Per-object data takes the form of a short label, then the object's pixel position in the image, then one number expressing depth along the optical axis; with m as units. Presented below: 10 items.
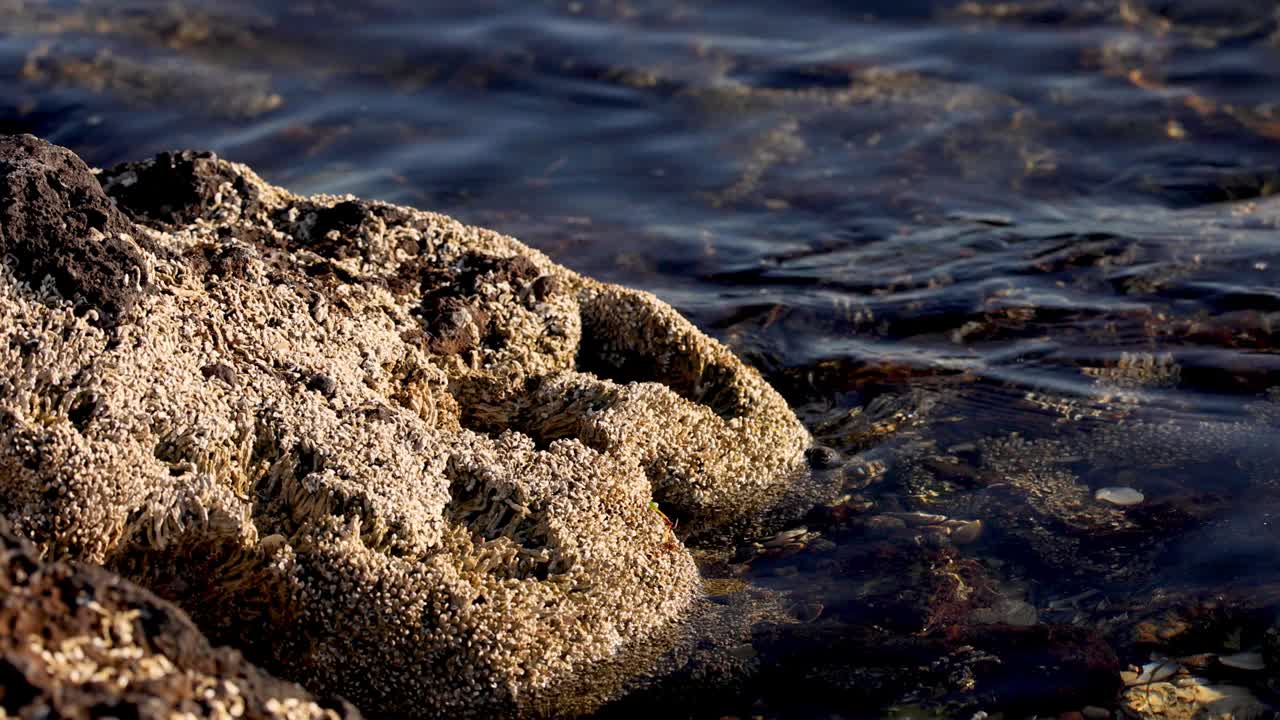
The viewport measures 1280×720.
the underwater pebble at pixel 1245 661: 3.44
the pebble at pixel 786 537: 3.88
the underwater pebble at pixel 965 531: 3.91
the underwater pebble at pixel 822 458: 4.30
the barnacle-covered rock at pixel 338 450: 2.87
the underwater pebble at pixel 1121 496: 4.16
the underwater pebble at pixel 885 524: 3.98
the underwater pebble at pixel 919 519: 4.00
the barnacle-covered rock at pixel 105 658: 2.01
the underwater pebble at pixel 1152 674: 3.38
